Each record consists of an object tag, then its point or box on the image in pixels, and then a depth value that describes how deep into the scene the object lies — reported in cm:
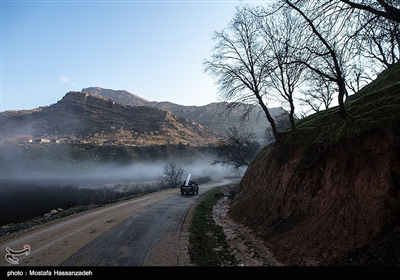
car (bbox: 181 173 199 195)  3278
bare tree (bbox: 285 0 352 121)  962
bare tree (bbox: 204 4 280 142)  1898
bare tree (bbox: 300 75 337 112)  4021
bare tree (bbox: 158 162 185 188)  5012
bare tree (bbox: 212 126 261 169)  4578
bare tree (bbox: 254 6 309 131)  1676
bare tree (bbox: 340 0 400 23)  811
